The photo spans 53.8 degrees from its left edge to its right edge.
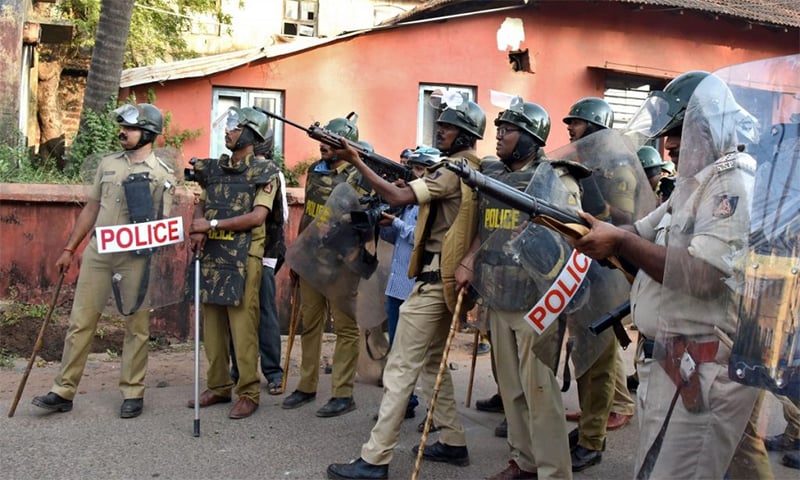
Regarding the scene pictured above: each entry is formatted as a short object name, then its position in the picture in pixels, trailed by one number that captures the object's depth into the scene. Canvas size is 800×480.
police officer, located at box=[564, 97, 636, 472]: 4.20
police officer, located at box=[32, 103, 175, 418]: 5.52
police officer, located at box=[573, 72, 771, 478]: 2.50
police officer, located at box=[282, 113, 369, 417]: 5.81
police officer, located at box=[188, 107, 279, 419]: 5.53
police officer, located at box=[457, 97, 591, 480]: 4.04
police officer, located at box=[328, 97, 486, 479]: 4.41
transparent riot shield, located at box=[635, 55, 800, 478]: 2.23
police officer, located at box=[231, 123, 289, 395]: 6.30
